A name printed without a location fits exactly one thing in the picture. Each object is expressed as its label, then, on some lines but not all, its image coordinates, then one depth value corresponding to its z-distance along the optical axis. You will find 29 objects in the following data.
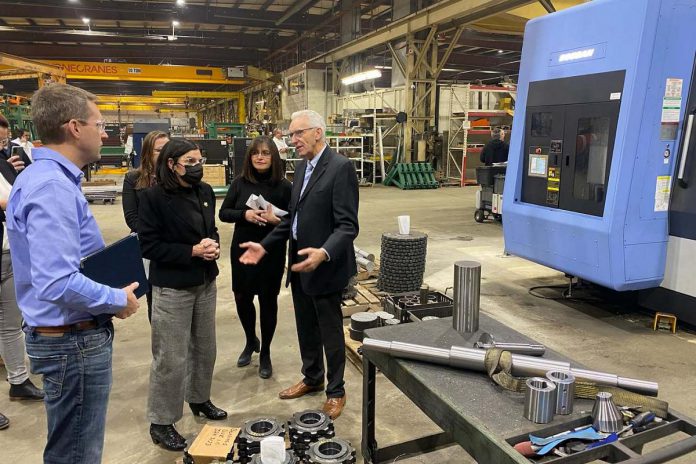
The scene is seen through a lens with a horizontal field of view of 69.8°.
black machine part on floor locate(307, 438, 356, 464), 2.06
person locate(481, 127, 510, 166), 9.23
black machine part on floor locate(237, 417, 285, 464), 2.21
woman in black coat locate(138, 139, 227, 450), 2.43
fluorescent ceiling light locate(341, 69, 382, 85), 12.53
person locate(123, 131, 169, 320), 3.02
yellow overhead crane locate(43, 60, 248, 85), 17.48
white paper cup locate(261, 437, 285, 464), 1.83
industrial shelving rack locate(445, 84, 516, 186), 13.29
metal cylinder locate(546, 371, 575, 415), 1.39
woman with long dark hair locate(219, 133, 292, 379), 3.15
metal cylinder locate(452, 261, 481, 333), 1.83
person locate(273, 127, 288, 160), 12.24
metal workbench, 1.26
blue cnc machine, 3.52
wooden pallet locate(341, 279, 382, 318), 4.32
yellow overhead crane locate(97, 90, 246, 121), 25.95
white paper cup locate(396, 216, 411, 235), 4.67
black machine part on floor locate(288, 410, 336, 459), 2.30
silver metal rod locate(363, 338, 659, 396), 1.50
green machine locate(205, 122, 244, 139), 14.79
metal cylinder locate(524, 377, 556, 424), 1.36
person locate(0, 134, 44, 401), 2.94
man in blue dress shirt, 1.42
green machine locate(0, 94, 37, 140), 11.65
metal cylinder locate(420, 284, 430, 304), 3.76
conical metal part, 1.32
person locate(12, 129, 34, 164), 8.49
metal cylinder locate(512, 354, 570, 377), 1.50
